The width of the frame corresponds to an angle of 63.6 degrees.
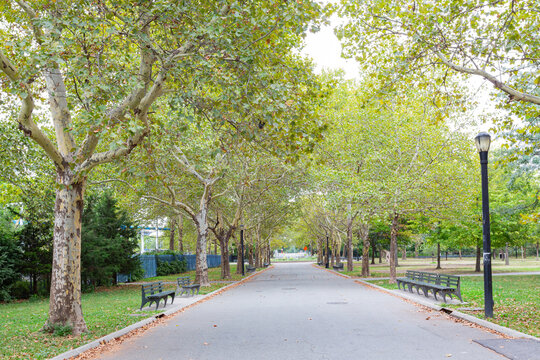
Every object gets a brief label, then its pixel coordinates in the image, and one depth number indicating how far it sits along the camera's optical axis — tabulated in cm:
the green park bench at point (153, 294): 1360
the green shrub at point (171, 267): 3900
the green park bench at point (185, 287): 1839
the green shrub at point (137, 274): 2775
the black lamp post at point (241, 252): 3596
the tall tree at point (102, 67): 832
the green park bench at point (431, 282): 1346
